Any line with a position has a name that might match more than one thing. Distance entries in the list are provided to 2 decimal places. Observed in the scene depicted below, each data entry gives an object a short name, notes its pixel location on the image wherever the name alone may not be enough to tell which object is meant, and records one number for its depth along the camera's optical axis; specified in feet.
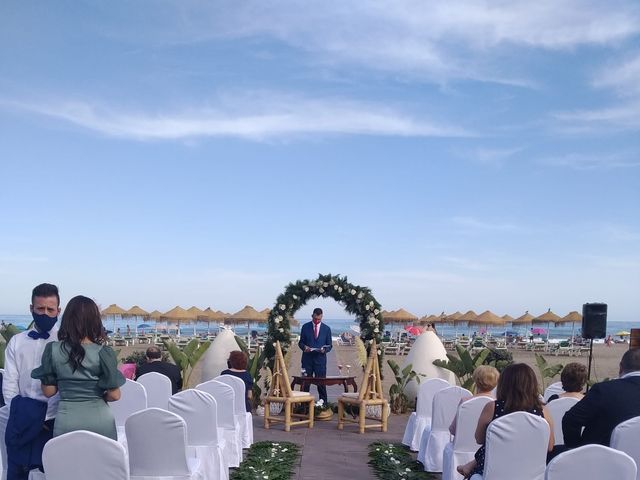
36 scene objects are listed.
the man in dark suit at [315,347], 36.88
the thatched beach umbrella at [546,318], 129.82
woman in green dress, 12.55
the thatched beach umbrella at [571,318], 128.18
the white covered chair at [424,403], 26.50
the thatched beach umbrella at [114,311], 132.77
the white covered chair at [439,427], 23.44
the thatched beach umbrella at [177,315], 126.72
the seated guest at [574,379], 19.49
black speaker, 35.12
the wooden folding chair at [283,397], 32.27
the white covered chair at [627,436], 13.70
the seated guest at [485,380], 20.02
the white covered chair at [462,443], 20.01
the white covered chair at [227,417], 22.35
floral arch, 38.27
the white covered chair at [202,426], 19.36
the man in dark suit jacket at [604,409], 14.53
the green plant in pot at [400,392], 38.37
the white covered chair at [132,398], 21.42
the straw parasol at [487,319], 131.03
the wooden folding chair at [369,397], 32.27
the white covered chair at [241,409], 25.43
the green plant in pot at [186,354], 38.73
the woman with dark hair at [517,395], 15.12
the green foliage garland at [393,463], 23.76
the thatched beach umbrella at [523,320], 133.98
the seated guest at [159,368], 27.96
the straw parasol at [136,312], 133.39
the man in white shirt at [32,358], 13.38
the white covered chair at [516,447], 15.06
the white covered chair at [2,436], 14.80
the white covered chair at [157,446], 15.69
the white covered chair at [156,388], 23.89
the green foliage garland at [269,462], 23.20
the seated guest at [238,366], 28.40
